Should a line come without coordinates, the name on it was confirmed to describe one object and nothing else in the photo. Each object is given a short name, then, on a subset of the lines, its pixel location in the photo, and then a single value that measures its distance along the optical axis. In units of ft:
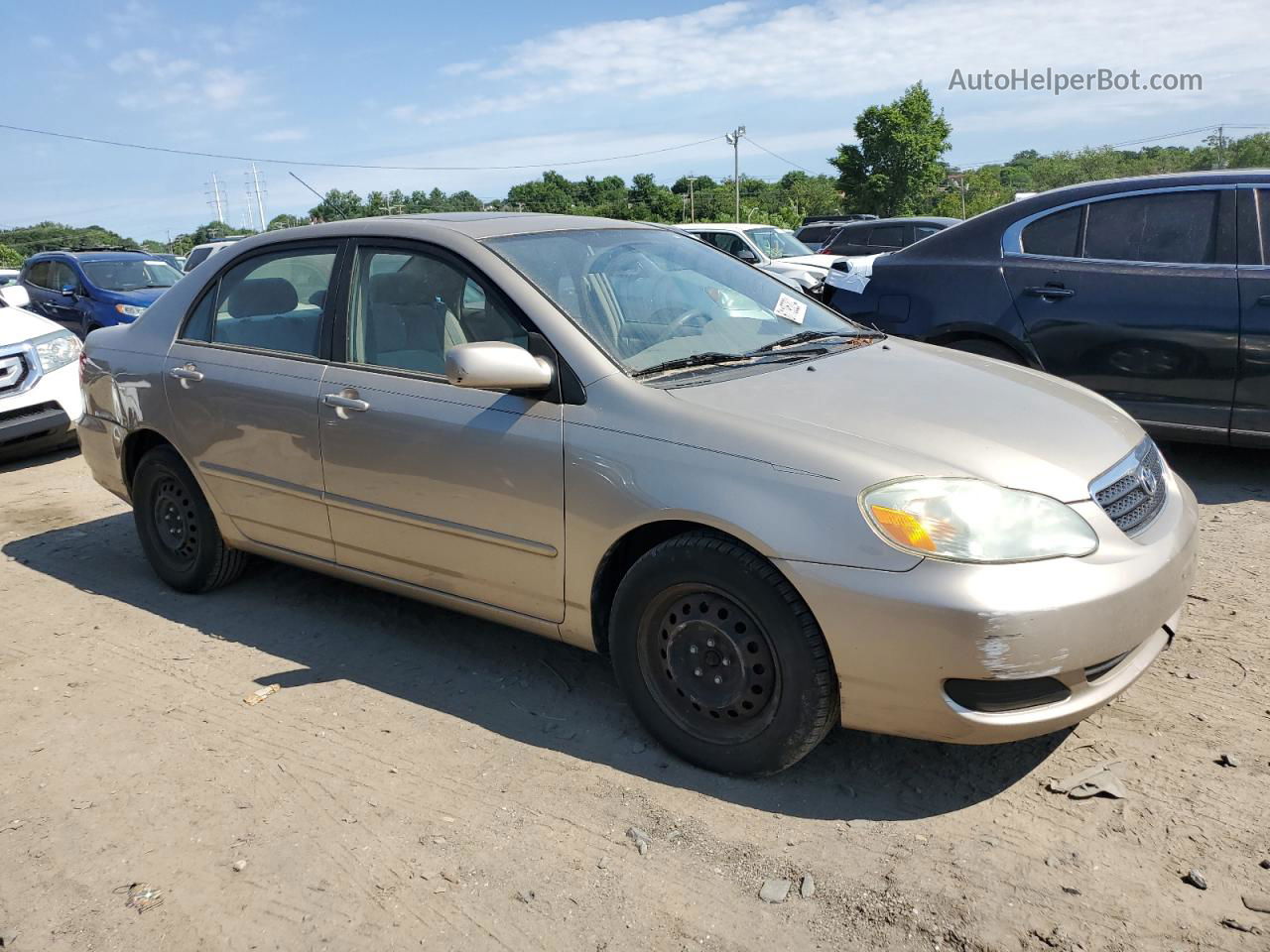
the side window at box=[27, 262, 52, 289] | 46.70
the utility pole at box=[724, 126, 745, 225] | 190.60
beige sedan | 8.59
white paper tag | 13.02
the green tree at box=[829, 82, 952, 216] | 218.18
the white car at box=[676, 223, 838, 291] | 50.19
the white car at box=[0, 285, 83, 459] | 24.67
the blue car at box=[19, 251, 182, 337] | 43.86
